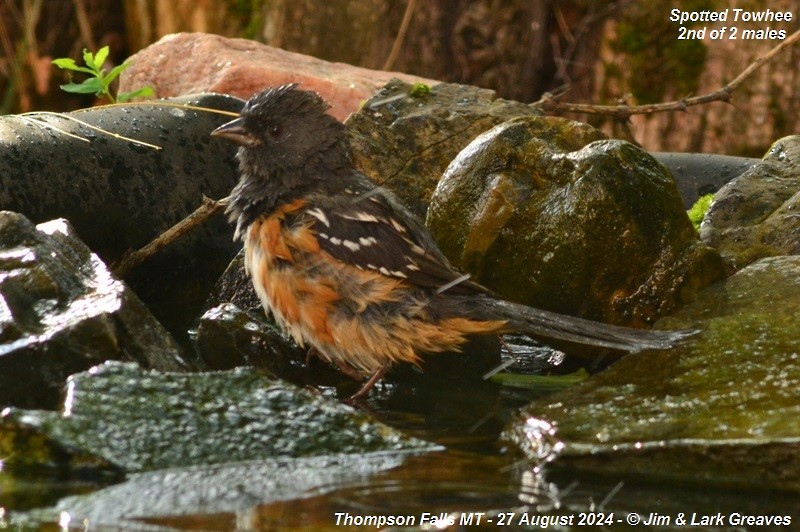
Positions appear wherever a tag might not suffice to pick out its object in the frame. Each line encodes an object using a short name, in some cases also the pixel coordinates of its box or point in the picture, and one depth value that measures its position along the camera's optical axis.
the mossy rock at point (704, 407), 5.47
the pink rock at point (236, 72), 11.41
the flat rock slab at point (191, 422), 5.43
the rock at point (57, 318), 6.29
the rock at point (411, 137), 9.46
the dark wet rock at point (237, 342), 7.57
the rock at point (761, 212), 8.26
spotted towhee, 7.07
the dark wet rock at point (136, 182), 8.45
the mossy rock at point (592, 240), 7.55
